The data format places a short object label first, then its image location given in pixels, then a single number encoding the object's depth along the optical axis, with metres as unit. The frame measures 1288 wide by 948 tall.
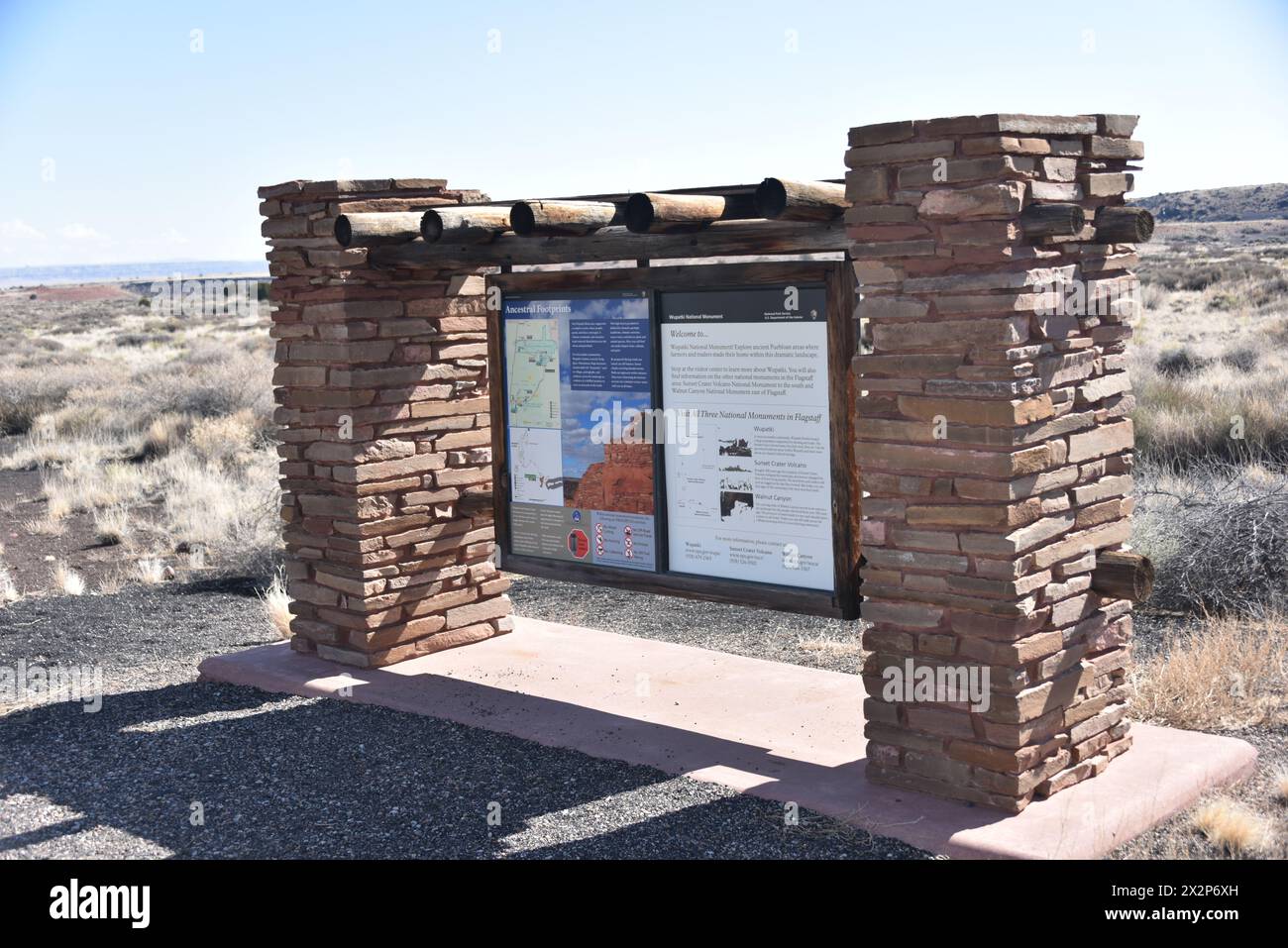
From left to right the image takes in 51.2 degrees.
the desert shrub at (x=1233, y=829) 4.69
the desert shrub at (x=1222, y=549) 8.13
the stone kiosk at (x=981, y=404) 4.70
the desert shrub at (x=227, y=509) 11.26
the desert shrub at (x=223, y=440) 17.12
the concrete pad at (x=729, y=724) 4.86
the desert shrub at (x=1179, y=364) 17.97
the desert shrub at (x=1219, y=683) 6.24
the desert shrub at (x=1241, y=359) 17.98
